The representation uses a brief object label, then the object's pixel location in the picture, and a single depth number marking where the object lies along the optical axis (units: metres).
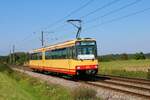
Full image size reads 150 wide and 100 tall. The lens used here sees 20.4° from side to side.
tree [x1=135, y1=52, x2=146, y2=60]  106.13
